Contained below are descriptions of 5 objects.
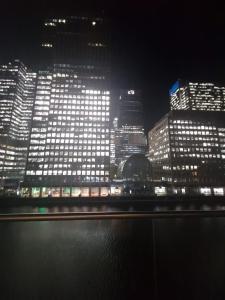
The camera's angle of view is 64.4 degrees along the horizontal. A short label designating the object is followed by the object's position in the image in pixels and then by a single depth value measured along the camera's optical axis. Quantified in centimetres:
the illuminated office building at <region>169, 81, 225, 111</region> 14950
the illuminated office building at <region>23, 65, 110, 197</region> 7762
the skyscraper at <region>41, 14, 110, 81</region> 9956
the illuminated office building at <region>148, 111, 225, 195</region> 8969
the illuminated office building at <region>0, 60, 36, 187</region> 11944
